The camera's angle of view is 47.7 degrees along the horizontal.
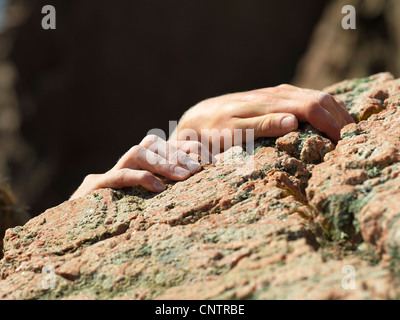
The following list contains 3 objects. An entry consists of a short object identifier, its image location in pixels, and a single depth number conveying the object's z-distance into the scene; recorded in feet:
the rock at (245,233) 3.43
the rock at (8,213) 8.18
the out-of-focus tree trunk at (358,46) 18.66
